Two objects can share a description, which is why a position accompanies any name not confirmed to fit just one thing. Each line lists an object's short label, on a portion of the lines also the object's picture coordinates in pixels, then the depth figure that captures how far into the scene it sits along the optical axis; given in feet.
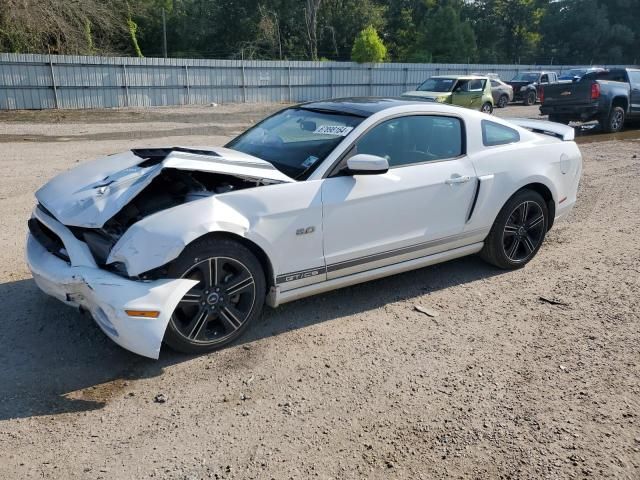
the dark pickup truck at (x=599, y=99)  49.83
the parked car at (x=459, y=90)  61.24
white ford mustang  11.09
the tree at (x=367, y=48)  97.93
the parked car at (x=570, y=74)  89.21
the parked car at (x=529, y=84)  92.48
